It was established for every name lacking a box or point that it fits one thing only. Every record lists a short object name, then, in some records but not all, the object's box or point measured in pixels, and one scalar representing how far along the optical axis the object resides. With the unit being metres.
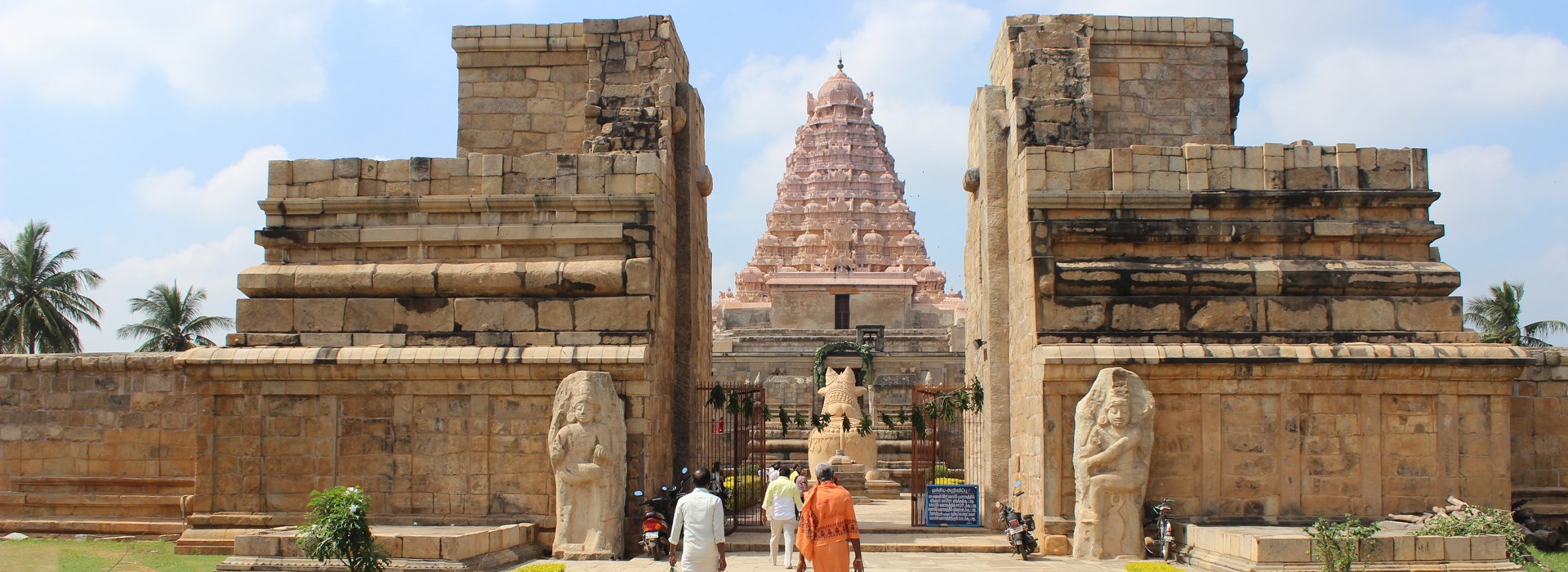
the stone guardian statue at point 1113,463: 12.09
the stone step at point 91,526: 14.62
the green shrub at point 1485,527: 11.09
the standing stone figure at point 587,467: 12.33
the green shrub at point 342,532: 9.99
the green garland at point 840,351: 32.62
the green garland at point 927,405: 15.75
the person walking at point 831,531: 9.38
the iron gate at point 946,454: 24.53
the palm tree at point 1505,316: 30.59
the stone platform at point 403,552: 10.81
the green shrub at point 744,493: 15.06
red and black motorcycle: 12.39
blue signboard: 14.70
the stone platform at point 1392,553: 10.42
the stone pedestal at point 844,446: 24.23
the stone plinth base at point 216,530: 12.99
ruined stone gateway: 12.59
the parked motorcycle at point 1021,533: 12.45
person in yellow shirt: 12.23
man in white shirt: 8.98
